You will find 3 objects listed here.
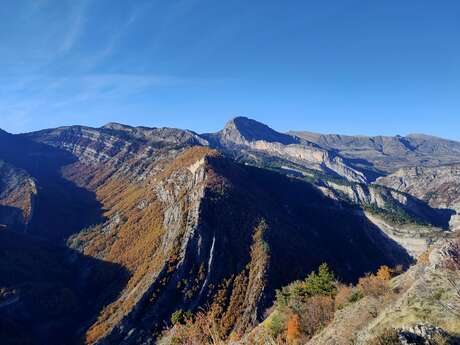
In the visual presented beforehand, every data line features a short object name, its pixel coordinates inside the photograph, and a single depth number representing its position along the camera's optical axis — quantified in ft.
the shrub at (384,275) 268.13
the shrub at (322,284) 256.52
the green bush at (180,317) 396.57
